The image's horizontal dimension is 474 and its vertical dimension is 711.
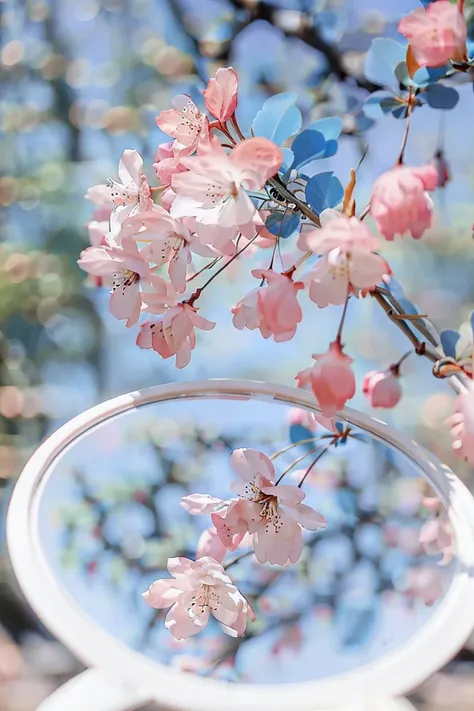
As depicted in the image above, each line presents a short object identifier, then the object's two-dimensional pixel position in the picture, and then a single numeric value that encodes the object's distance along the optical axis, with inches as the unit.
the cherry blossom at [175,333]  26.1
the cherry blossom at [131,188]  26.0
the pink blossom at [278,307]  24.8
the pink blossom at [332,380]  24.9
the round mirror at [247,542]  28.3
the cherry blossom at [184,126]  25.7
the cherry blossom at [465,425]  24.8
